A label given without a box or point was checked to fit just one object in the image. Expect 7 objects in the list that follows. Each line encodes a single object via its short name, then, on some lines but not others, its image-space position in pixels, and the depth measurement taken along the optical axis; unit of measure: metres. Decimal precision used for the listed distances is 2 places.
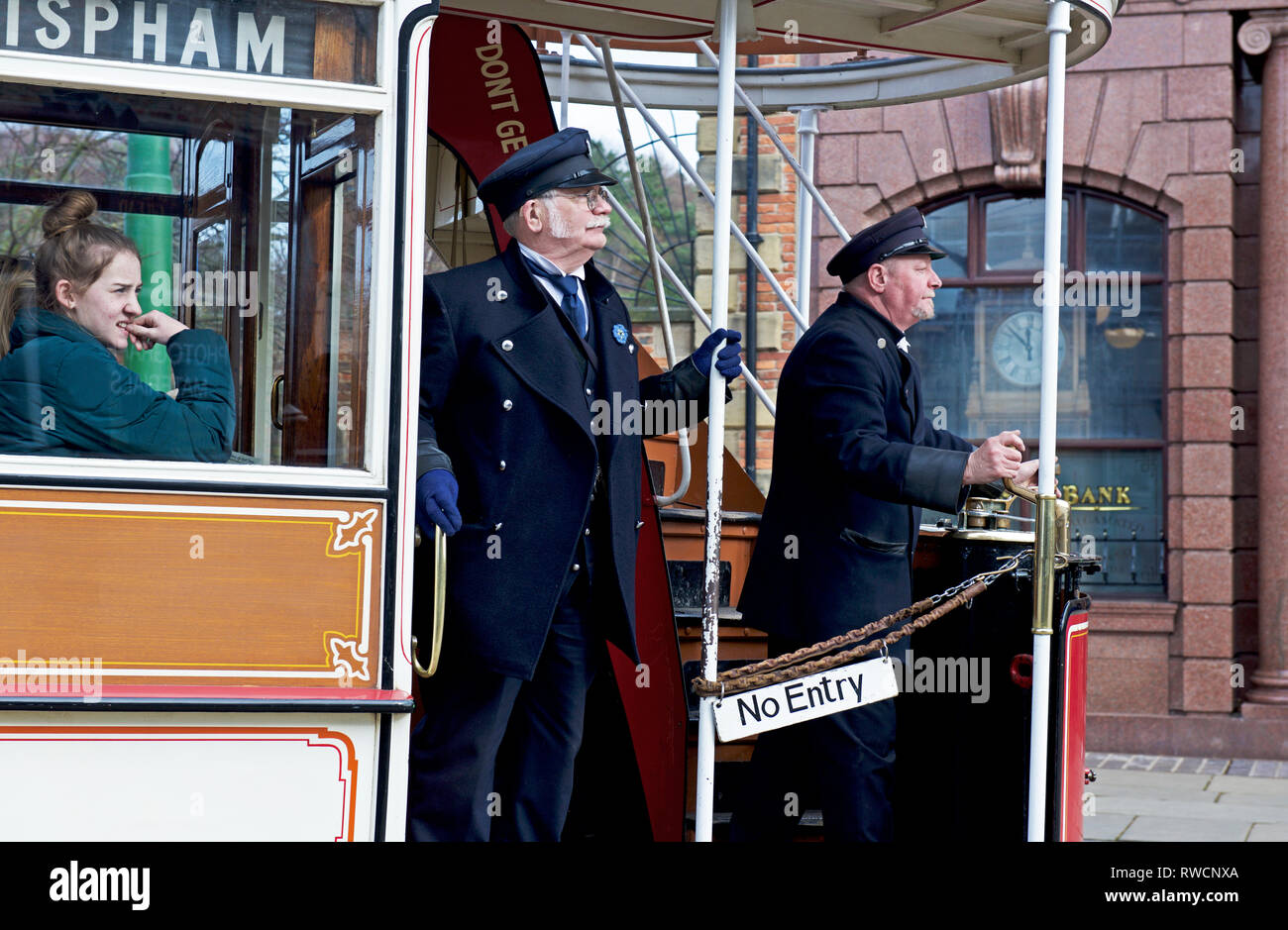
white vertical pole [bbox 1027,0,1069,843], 7.83
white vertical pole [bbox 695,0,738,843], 7.43
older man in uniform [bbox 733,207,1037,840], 8.05
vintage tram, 6.14
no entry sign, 7.58
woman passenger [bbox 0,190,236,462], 6.35
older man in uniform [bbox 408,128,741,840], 7.32
